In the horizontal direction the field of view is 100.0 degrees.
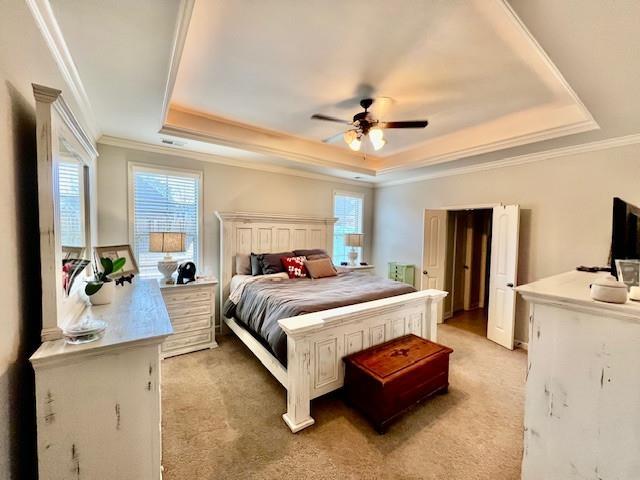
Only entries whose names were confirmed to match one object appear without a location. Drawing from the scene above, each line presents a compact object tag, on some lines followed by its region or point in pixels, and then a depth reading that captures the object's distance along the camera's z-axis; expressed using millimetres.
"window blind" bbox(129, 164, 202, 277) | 3432
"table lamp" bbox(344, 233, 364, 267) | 4973
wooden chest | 1986
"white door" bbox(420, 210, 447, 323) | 4469
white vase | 1664
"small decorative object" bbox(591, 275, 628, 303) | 951
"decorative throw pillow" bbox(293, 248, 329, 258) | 4227
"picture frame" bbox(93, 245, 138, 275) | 2432
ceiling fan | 2510
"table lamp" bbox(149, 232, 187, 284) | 3123
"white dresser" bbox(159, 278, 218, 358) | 3107
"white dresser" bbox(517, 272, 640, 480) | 937
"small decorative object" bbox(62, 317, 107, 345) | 1135
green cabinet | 4902
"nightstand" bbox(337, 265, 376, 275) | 4698
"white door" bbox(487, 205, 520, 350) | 3523
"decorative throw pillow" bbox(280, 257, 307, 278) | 3746
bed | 2008
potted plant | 1587
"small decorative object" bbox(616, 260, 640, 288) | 1118
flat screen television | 1162
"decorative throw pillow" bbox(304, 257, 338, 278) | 3797
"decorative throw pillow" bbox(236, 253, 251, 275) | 3868
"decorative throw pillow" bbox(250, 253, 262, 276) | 3772
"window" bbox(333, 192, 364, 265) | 5352
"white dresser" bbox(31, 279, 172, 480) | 1061
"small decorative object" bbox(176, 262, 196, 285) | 3322
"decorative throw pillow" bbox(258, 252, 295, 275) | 3729
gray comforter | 2365
